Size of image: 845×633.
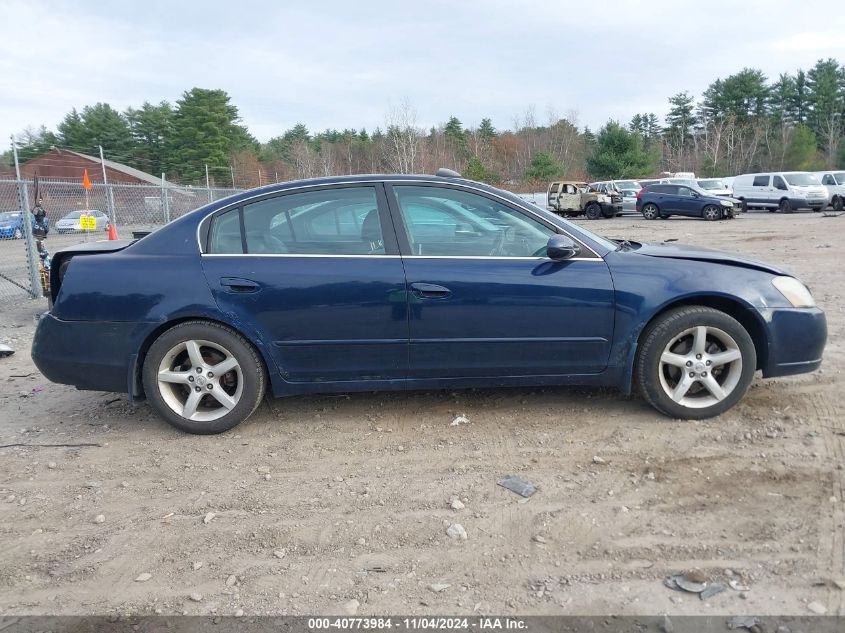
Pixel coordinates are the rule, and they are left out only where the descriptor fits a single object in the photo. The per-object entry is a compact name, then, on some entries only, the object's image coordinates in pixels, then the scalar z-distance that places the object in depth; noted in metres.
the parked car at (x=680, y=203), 24.44
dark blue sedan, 3.83
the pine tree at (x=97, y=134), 55.00
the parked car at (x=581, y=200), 28.84
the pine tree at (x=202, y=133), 52.66
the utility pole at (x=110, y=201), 10.68
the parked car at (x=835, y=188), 26.64
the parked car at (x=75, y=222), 11.47
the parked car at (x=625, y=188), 30.11
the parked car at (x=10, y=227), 11.94
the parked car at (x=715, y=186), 28.19
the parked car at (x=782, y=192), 26.45
